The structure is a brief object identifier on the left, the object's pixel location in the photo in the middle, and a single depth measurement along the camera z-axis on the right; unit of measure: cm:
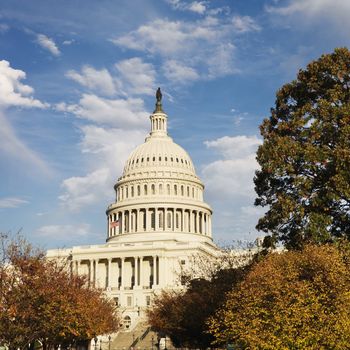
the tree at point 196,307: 6600
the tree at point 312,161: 4072
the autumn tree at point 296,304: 3328
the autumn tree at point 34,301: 4231
